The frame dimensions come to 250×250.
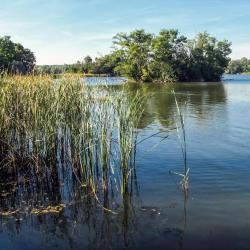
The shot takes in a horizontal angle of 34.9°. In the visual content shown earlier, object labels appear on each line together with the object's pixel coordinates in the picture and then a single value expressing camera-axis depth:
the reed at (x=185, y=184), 8.46
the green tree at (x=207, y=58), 81.88
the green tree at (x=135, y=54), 76.44
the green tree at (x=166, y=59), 76.69
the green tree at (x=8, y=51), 80.28
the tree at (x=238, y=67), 181.88
